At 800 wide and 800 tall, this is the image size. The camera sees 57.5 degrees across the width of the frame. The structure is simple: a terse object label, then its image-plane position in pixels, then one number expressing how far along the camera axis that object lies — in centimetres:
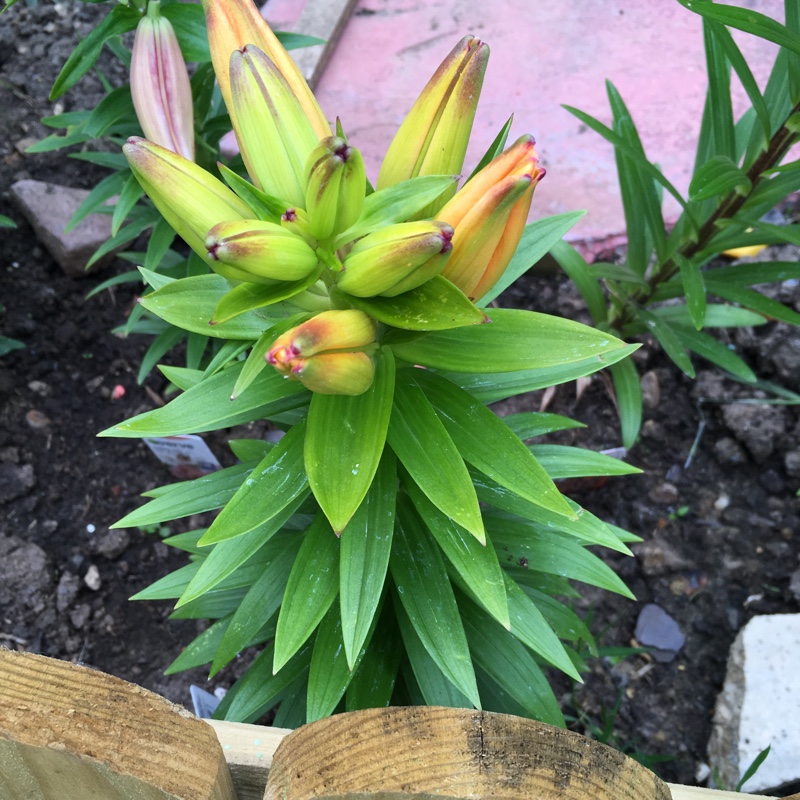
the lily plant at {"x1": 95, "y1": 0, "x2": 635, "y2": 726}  58
